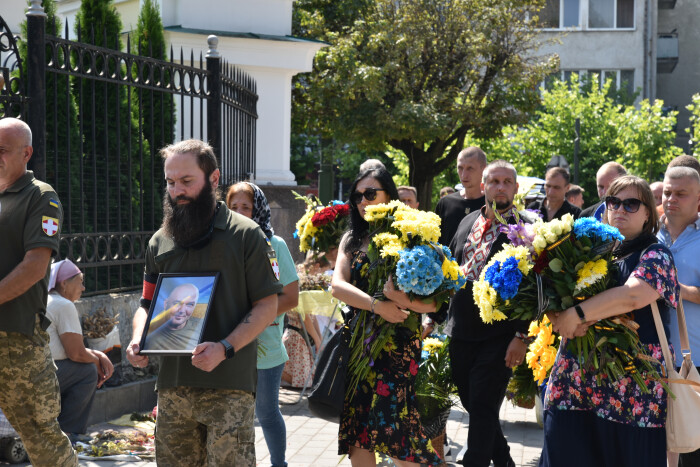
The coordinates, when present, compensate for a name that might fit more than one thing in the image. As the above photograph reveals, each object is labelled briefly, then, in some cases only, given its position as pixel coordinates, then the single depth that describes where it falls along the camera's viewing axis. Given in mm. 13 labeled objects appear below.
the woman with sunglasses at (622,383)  4547
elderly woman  6531
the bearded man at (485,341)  5949
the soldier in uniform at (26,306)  4762
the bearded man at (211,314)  3955
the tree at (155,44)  9469
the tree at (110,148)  7812
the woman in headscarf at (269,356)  5812
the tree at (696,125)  27819
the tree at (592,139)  29641
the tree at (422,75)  23078
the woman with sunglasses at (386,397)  4965
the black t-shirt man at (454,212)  7188
